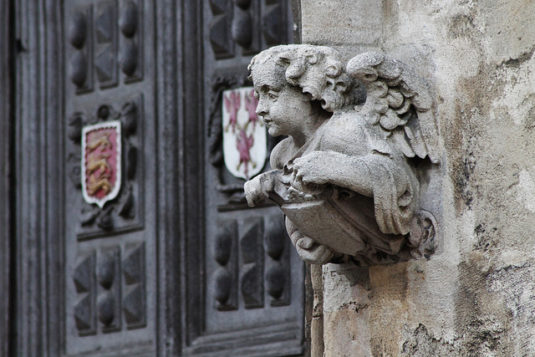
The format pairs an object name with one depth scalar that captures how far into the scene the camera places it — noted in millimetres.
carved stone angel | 7743
